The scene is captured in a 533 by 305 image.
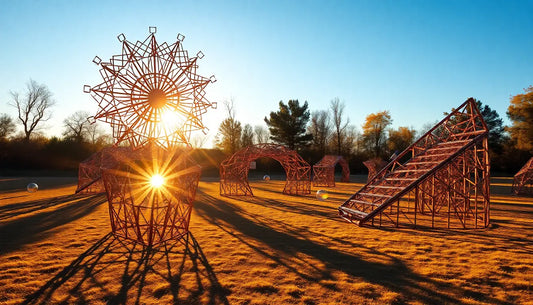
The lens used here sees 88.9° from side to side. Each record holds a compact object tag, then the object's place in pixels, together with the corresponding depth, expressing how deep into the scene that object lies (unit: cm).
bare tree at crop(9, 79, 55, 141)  4475
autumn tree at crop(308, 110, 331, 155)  5284
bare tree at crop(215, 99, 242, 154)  4666
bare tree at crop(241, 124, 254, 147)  5291
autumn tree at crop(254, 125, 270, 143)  5811
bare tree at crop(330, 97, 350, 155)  4965
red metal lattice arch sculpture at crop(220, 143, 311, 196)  1894
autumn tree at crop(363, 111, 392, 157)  5322
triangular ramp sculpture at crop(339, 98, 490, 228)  913
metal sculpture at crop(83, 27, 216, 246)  686
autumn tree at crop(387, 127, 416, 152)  5128
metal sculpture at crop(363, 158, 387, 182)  3328
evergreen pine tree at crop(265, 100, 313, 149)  4691
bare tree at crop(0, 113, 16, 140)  4312
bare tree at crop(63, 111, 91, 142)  4578
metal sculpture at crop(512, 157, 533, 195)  2156
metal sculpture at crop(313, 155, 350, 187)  2888
